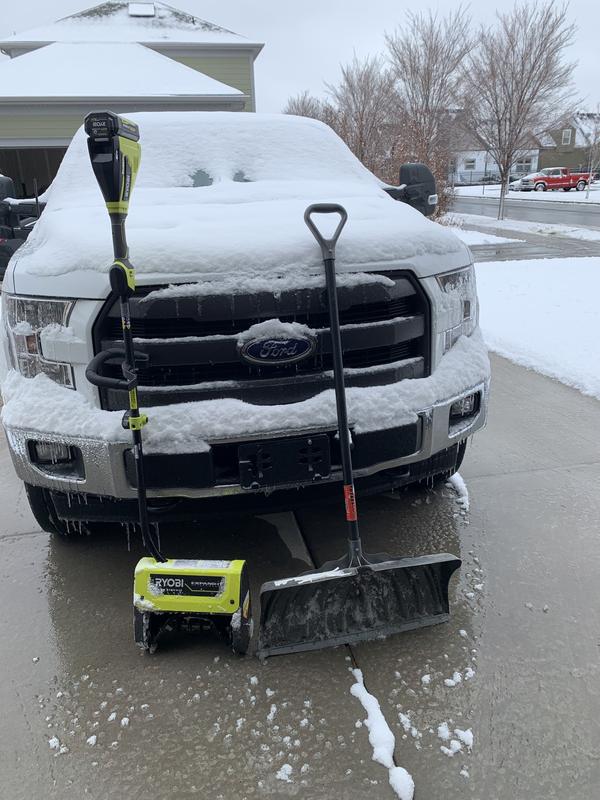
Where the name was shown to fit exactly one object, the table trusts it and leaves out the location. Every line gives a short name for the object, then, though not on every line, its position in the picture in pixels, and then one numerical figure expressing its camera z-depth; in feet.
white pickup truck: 7.48
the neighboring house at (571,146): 195.42
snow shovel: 7.34
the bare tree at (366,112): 65.46
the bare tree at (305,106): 134.10
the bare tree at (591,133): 136.56
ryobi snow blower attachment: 6.59
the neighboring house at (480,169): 207.31
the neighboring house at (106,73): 48.65
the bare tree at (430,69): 77.46
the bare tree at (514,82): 72.23
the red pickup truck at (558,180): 156.56
